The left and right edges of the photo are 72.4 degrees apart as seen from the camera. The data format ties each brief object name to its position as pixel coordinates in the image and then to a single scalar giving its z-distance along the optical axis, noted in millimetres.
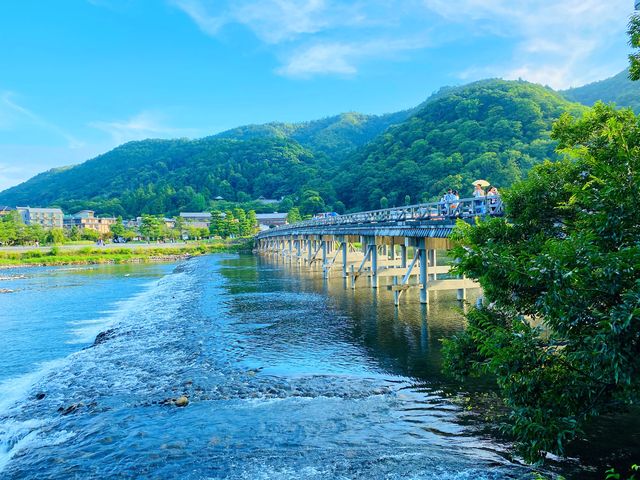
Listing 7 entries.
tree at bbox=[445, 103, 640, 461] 4445
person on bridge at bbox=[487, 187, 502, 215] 13469
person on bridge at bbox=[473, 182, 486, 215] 14628
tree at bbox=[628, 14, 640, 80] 6366
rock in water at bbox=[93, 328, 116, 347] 18212
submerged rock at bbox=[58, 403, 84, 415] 10836
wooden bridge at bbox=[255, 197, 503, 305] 16938
